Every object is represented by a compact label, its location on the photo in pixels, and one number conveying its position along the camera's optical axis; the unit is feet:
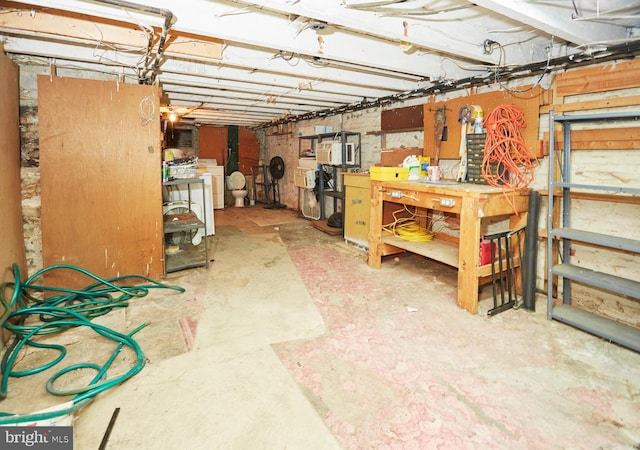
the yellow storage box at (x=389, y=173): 11.84
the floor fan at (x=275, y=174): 26.73
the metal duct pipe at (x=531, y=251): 8.67
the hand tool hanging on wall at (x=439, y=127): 12.50
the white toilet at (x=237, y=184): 27.85
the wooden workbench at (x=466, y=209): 8.56
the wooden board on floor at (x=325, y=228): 17.49
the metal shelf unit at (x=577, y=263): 7.05
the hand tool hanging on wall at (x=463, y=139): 11.28
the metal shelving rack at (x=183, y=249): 11.77
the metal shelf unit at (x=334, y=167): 17.94
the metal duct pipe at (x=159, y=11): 6.20
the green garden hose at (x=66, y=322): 5.59
